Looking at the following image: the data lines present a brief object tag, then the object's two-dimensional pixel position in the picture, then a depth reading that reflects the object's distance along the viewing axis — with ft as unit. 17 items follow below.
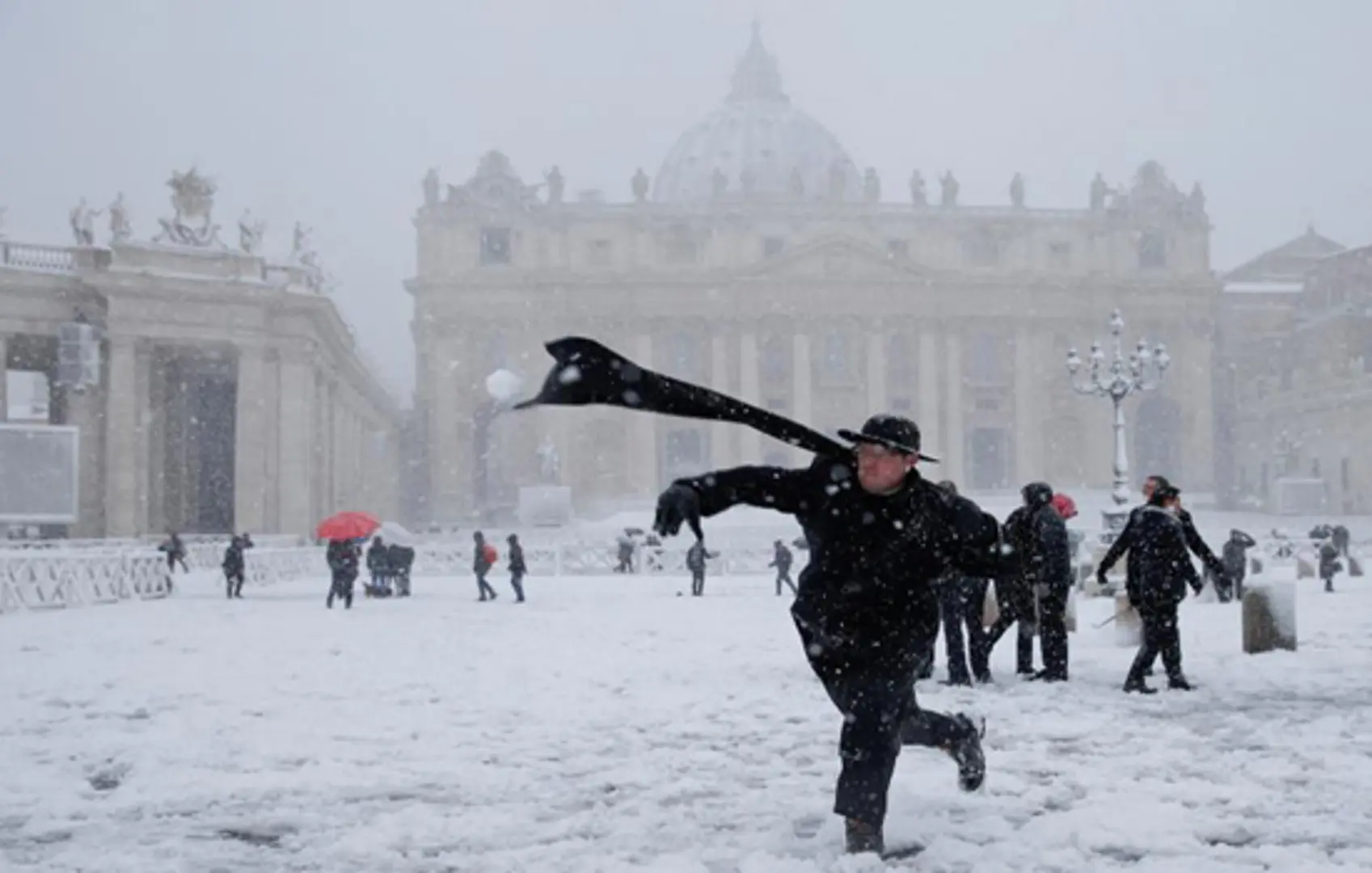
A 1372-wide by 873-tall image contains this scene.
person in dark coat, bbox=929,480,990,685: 30.83
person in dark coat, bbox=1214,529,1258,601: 67.62
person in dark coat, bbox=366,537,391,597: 78.02
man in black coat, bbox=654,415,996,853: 15.26
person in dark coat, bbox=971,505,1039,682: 31.96
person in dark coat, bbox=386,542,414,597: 79.71
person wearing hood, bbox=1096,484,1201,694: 29.30
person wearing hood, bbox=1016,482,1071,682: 31.60
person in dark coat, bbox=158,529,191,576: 90.43
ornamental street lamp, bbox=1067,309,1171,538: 88.67
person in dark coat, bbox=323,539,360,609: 67.41
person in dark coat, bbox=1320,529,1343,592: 71.46
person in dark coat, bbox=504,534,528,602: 70.98
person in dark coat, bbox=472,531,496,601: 72.51
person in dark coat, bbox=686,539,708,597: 74.08
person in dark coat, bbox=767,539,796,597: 76.84
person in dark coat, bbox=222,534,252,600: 76.79
